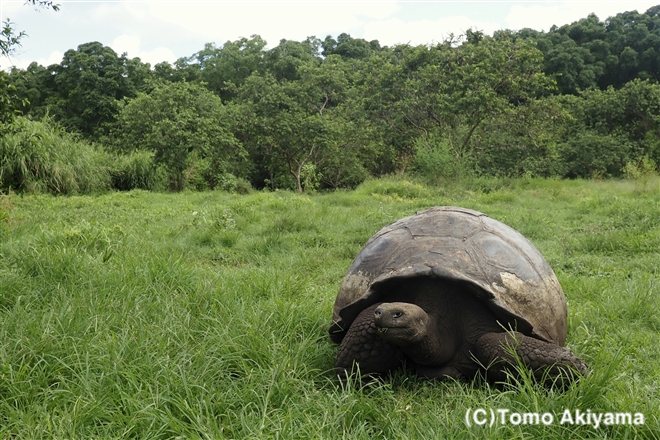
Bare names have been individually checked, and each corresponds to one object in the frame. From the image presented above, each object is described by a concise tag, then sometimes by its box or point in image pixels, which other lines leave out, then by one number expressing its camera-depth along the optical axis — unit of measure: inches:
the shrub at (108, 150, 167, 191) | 499.8
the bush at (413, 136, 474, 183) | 483.5
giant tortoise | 77.0
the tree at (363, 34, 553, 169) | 540.1
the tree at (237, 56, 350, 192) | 609.3
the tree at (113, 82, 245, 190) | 528.4
